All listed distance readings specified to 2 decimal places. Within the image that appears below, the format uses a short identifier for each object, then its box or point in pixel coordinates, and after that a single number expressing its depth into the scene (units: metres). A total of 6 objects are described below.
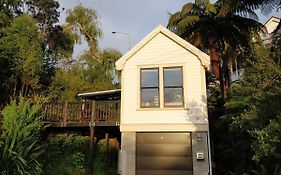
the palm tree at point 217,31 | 11.13
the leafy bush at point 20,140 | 7.22
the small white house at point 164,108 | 8.12
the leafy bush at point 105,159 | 9.13
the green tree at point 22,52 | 11.74
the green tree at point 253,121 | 6.44
